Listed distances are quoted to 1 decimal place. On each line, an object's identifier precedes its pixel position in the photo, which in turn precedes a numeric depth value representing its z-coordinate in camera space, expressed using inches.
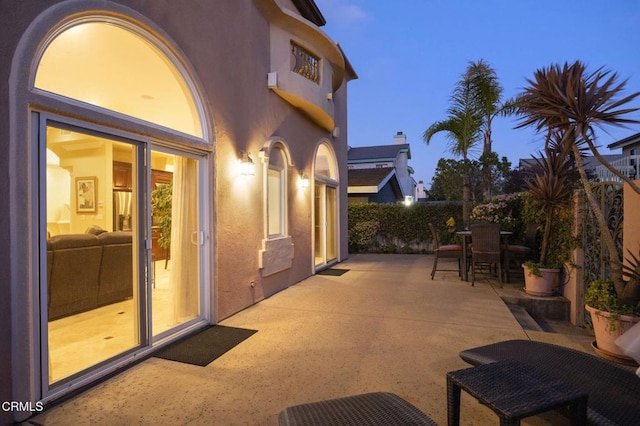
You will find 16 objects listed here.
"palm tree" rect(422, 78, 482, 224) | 427.2
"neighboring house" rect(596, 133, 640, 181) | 476.1
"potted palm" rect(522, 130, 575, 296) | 229.1
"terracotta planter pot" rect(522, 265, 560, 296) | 233.5
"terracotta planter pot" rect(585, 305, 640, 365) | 135.2
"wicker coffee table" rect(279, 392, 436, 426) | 72.7
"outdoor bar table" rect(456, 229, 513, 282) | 282.4
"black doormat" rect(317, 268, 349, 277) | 325.9
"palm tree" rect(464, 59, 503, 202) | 420.5
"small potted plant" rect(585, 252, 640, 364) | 135.7
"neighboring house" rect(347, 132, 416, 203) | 585.9
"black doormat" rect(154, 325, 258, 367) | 139.3
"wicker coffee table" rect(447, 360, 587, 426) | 68.5
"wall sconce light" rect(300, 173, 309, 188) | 293.7
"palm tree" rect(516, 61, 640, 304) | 146.3
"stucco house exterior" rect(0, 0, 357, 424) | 96.1
